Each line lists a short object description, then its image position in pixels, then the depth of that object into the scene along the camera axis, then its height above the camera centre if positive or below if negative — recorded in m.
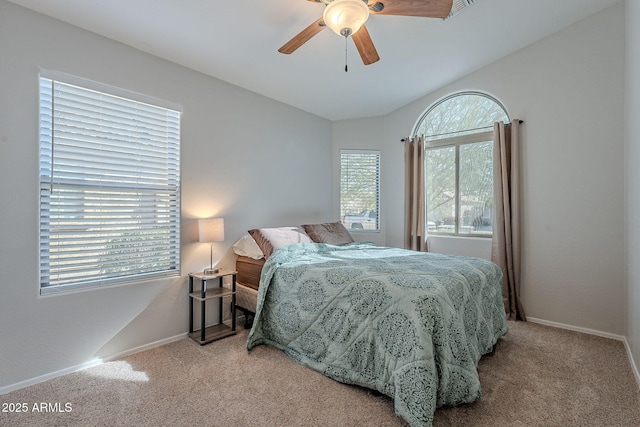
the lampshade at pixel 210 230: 2.75 -0.10
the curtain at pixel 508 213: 3.24 +0.07
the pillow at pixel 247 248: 3.05 -0.30
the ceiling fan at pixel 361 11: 1.72 +1.23
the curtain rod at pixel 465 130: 3.27 +1.10
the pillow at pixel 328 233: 3.62 -0.18
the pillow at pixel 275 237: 3.00 -0.20
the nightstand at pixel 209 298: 2.68 -0.75
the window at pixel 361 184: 4.54 +0.53
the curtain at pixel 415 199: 3.96 +0.27
